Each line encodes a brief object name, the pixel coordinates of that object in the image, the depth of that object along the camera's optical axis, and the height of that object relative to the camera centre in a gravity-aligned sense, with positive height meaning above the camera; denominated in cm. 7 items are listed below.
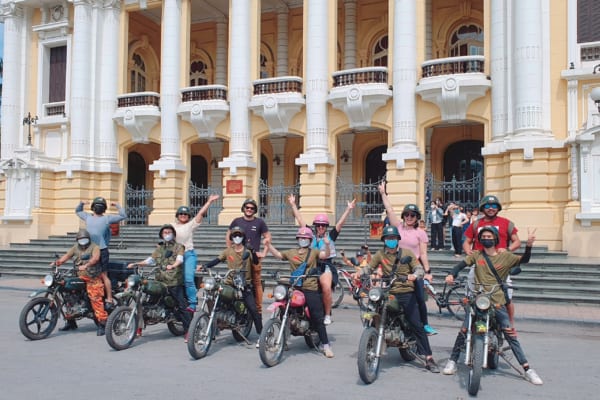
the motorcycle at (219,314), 721 -134
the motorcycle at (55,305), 837 -138
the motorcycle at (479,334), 568 -126
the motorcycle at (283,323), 677 -135
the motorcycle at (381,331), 606 -131
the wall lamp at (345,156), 2380 +254
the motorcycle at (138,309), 764 -134
